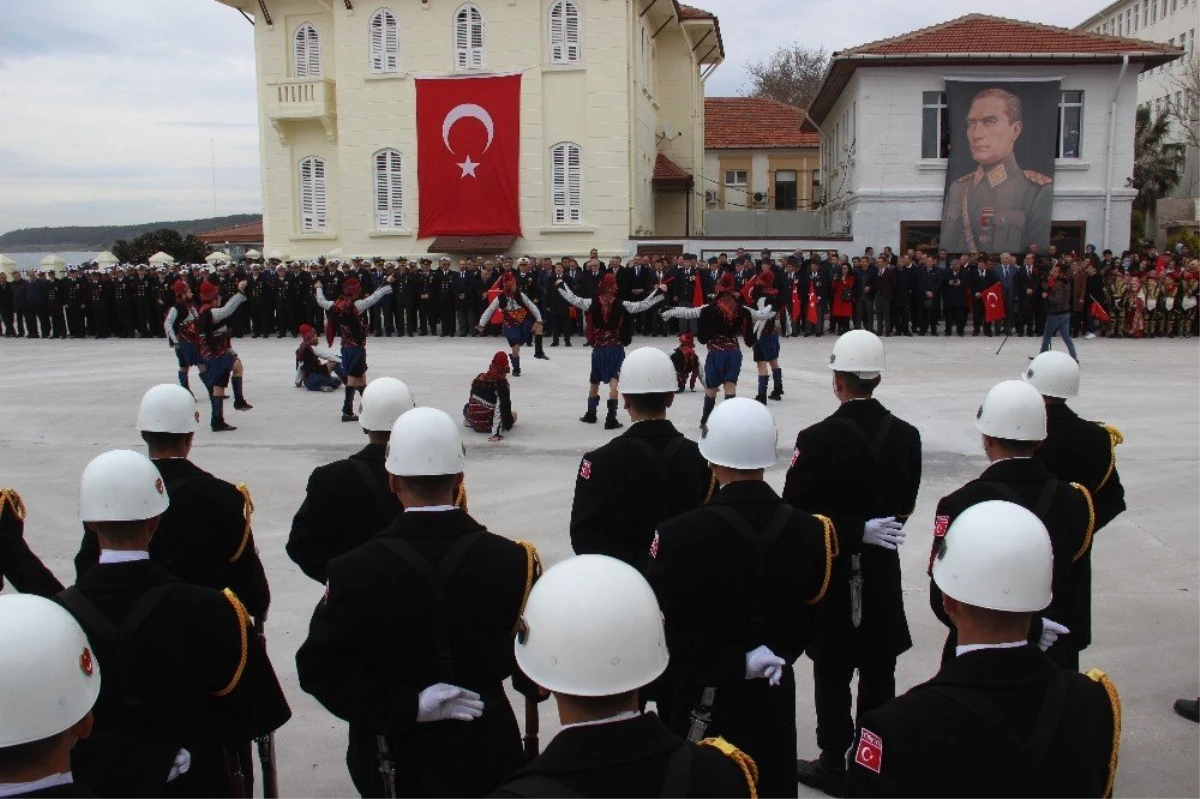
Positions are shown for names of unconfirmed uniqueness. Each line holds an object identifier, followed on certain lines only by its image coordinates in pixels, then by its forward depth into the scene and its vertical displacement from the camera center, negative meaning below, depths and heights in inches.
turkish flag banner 1206.9 +124.8
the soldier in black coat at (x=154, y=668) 114.5 -44.9
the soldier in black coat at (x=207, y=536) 169.5 -44.1
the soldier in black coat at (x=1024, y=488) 159.6 -34.4
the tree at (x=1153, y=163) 1753.2 +164.3
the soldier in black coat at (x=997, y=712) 89.9 -39.4
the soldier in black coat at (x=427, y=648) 119.8 -44.4
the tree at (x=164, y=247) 1716.3 +27.7
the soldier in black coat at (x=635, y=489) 180.5 -39.3
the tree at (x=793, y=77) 2483.0 +441.0
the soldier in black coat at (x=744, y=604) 138.5 -45.3
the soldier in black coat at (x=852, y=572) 182.5 -53.9
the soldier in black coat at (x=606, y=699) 80.4 -35.1
